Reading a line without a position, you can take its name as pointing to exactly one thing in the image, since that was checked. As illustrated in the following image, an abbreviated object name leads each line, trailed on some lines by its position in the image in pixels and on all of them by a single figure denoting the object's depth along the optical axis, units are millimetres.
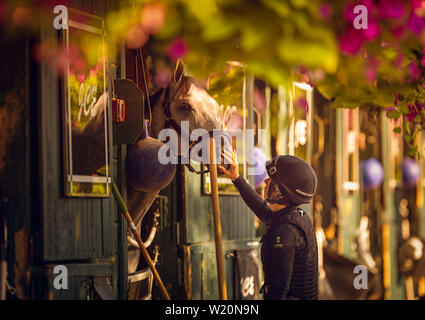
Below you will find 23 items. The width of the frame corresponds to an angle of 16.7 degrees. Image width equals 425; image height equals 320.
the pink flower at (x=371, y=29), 8595
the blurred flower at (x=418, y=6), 8572
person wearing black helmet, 11835
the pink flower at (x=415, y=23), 8759
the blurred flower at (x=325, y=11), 7807
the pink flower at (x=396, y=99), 12331
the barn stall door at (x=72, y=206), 11201
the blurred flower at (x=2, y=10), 8866
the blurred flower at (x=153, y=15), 8005
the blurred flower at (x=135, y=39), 13747
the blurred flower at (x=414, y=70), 11335
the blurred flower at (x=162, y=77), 13971
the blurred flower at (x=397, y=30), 8893
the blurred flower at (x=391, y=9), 8288
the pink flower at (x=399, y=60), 10764
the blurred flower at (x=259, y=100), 17951
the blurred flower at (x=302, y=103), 19447
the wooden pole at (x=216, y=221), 12739
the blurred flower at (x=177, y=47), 8318
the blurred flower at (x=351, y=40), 8475
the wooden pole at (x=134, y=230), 12736
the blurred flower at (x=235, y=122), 16129
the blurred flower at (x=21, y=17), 10642
